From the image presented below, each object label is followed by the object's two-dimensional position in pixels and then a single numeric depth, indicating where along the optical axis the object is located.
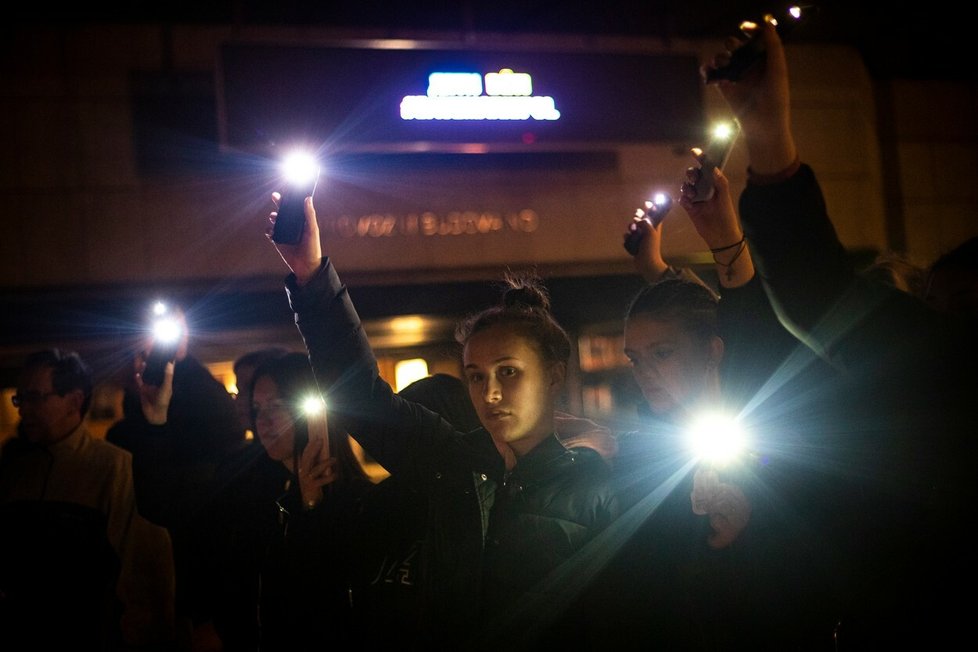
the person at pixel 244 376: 4.02
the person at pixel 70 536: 3.81
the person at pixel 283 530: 2.63
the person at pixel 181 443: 3.77
